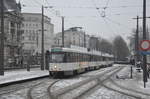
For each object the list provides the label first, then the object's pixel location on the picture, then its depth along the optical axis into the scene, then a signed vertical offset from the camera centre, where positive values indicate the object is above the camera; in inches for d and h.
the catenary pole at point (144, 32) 771.0 +38.0
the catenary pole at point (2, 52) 1062.0 -20.3
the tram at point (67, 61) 1015.0 -55.3
